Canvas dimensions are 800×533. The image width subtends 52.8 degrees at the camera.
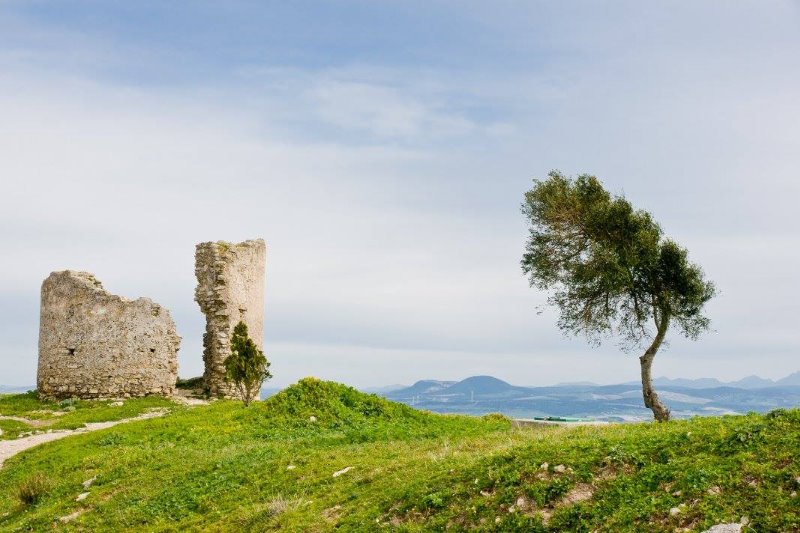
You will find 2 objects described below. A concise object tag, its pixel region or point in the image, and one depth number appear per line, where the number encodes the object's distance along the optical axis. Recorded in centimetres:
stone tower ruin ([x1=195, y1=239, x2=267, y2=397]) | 3871
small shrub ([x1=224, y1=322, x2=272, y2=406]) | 2873
